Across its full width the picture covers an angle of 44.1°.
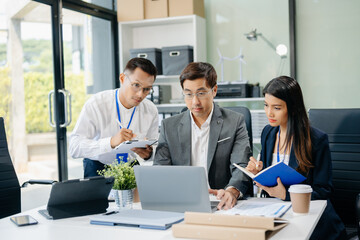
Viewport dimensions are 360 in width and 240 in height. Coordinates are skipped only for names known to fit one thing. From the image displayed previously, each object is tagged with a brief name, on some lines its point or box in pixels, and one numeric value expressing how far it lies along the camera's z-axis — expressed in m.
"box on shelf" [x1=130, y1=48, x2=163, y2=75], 4.68
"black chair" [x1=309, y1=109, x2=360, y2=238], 2.41
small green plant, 1.85
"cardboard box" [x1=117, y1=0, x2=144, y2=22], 4.75
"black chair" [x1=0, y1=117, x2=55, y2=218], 2.42
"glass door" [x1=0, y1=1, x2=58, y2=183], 3.62
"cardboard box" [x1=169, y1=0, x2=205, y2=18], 4.53
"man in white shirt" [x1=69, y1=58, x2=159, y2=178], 2.53
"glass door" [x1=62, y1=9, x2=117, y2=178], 4.23
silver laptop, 1.62
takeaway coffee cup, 1.65
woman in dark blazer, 1.90
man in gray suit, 2.16
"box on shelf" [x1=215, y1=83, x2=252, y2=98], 4.38
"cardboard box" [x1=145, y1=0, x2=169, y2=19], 4.64
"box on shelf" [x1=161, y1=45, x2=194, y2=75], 4.55
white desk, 1.48
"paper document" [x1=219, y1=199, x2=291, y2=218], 1.65
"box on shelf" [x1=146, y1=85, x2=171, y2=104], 4.71
